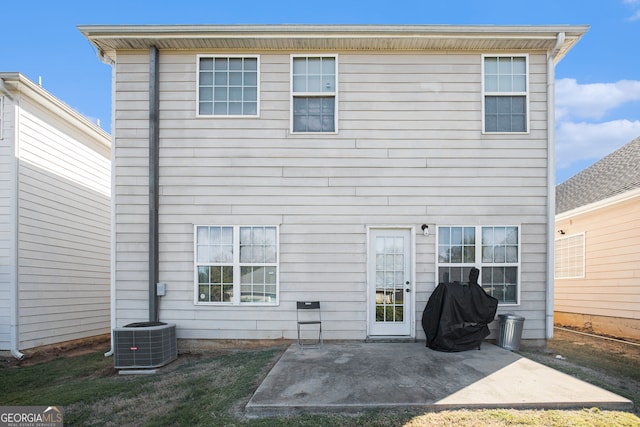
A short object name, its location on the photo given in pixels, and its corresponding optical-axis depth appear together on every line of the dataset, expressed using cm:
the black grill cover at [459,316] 565
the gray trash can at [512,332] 598
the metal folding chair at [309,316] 620
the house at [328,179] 634
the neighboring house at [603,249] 790
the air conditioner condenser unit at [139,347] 551
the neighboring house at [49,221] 654
